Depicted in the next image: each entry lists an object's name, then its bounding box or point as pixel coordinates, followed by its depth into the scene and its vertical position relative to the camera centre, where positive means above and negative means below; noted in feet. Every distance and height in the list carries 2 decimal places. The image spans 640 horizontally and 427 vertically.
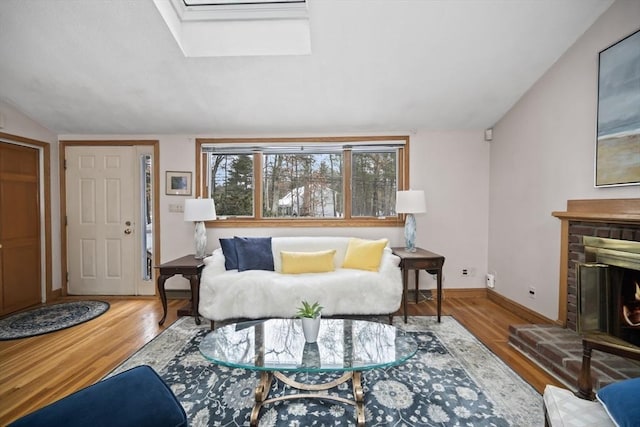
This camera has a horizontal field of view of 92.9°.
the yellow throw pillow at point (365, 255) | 10.91 -1.73
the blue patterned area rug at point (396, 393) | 5.63 -3.91
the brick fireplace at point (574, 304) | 6.55 -2.74
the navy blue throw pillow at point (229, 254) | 11.13 -1.70
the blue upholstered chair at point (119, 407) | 3.01 -2.12
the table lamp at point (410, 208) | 11.48 -0.02
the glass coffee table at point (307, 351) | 5.36 -2.76
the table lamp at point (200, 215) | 11.46 -0.27
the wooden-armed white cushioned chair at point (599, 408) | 3.16 -2.45
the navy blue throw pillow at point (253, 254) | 11.14 -1.72
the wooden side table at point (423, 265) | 10.43 -2.00
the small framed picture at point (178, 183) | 13.16 +1.08
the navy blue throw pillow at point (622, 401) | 3.09 -2.11
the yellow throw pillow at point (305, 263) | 10.84 -1.97
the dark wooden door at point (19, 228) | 11.28 -0.78
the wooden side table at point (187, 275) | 10.29 -2.29
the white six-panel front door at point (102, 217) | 13.29 -0.39
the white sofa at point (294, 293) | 9.70 -2.75
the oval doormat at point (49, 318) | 9.69 -3.90
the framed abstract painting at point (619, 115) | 7.00 +2.24
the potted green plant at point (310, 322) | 6.16 -2.33
